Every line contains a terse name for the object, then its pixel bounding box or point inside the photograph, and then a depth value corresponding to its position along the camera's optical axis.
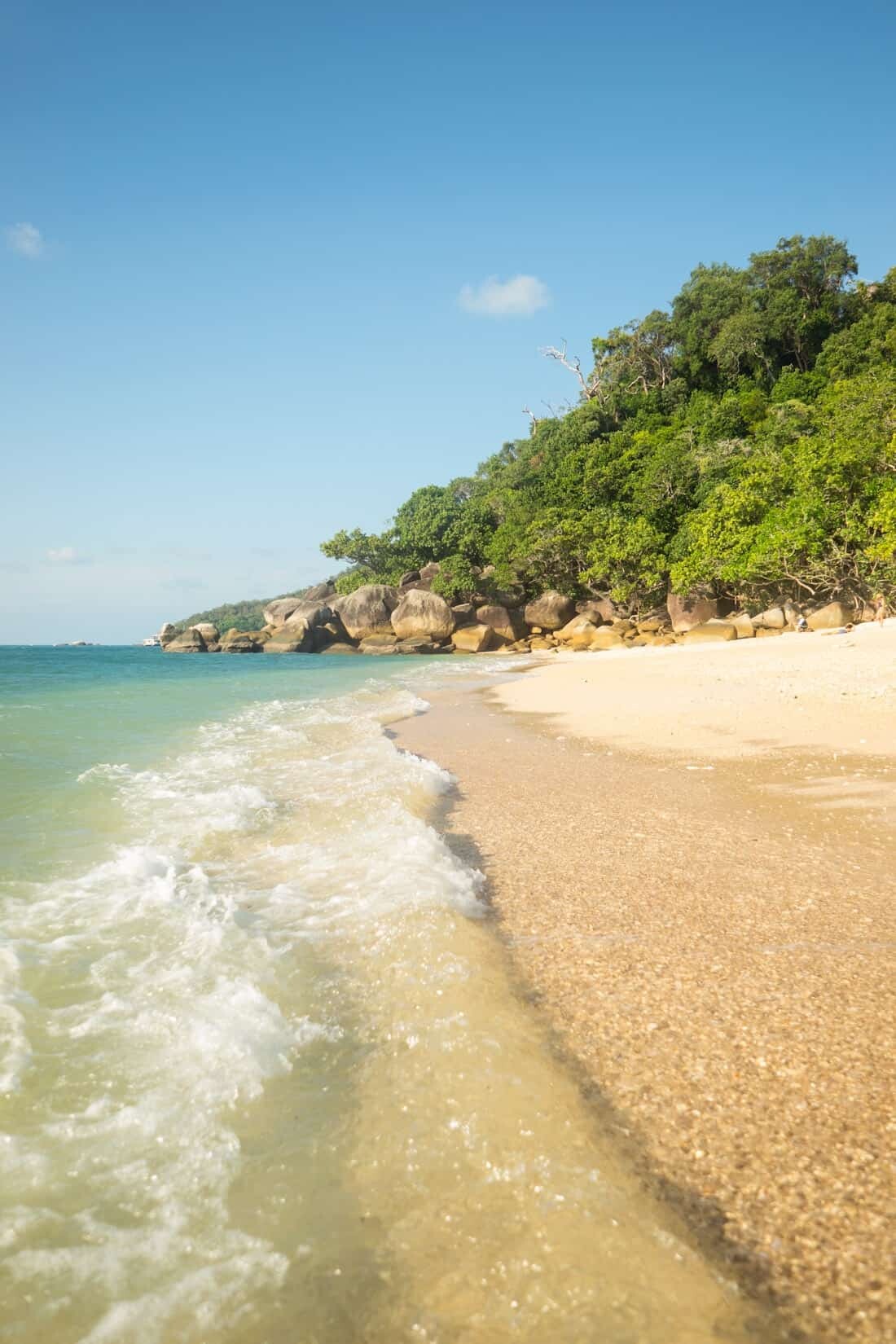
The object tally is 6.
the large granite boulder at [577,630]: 36.66
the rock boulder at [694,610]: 32.97
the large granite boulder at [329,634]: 50.22
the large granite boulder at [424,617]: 43.19
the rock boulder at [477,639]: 41.06
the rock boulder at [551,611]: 40.75
